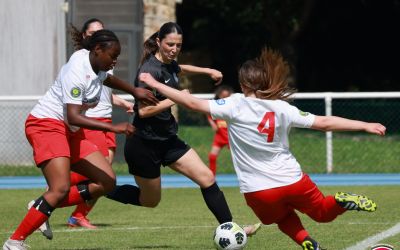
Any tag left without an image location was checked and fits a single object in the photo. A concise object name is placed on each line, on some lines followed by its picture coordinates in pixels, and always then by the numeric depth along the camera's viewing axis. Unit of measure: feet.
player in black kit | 60.59
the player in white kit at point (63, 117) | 55.98
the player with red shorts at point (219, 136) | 111.34
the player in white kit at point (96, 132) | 68.15
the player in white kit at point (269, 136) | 51.26
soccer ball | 53.93
